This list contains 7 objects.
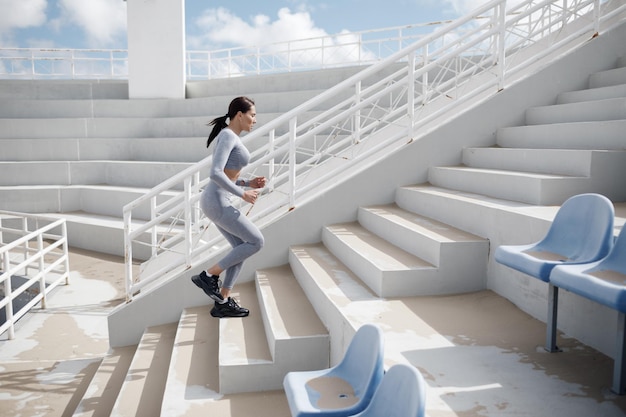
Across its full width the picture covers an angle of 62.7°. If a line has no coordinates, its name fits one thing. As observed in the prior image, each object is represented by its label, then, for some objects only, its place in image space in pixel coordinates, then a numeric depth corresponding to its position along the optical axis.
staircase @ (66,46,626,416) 3.74
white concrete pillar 12.87
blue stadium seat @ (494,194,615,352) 2.75
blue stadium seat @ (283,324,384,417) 2.24
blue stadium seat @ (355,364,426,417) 1.75
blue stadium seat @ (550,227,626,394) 2.20
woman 3.88
